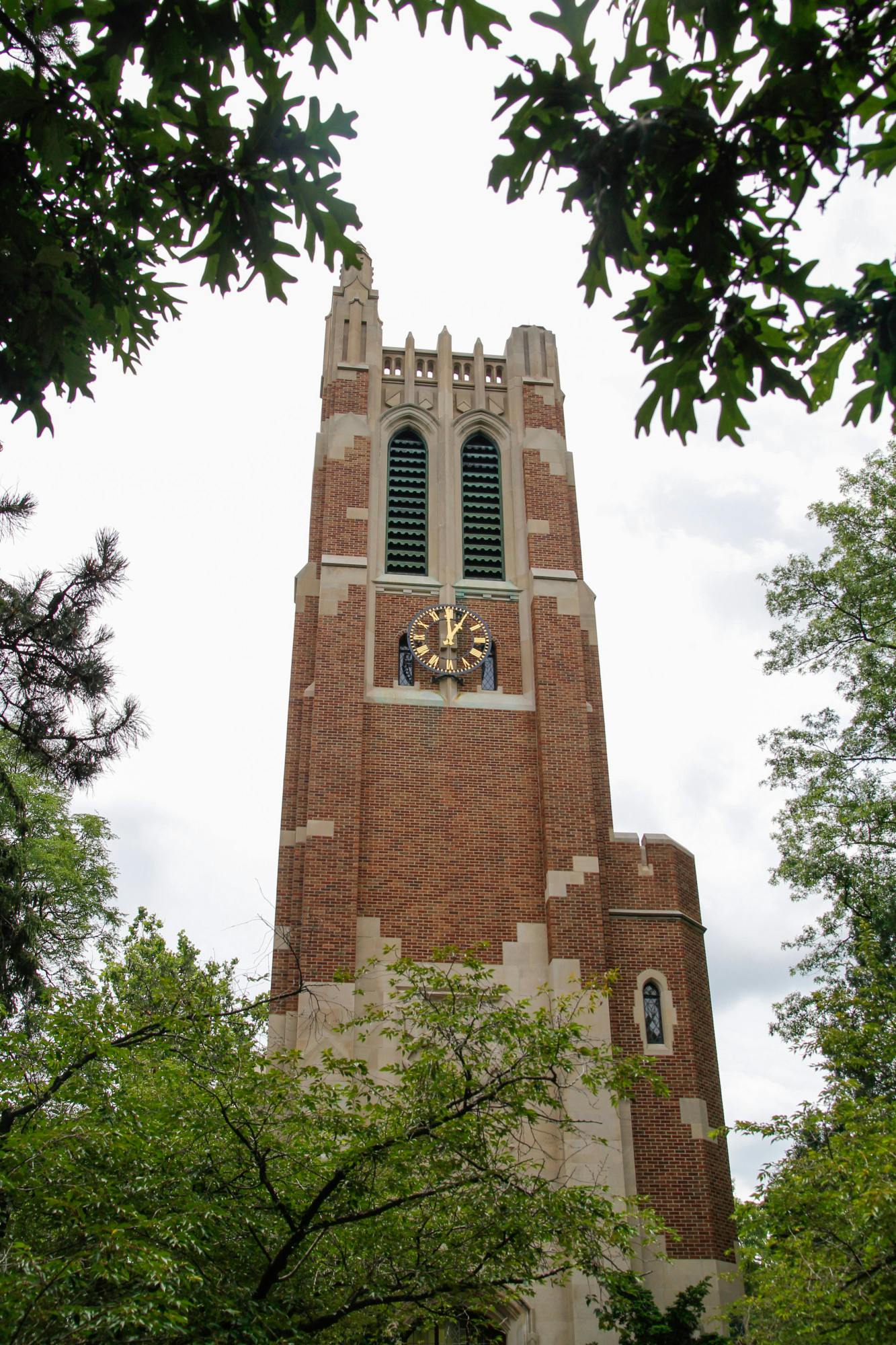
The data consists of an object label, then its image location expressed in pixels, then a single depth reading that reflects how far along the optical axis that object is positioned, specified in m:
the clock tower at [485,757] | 17.61
